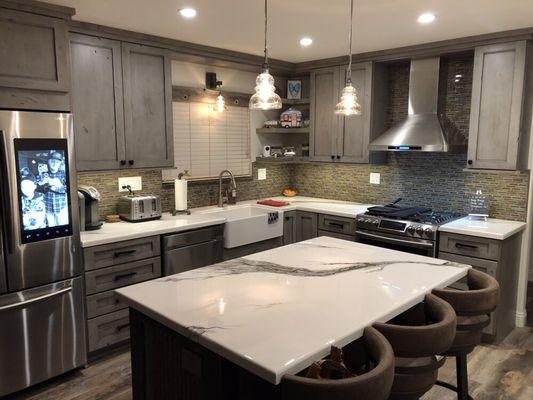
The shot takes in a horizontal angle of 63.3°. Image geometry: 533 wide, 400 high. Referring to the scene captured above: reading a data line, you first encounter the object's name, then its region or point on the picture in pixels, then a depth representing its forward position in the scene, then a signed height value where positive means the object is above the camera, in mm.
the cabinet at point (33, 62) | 2533 +540
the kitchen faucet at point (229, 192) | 4320 -407
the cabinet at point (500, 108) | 3311 +366
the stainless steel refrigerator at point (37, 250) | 2506 -606
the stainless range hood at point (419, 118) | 3707 +318
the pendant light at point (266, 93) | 2209 +304
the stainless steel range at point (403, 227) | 3445 -611
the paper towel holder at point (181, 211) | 3888 -535
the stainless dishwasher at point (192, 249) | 3365 -786
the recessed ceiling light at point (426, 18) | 2887 +926
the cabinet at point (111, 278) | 2980 -908
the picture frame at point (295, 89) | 4852 +714
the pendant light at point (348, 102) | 2439 +291
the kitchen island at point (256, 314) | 1454 -623
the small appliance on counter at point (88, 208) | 3135 -418
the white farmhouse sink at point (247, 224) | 3795 -657
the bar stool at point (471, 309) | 1896 -678
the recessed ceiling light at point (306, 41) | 3615 +949
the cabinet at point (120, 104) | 3158 +366
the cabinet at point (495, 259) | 3178 -792
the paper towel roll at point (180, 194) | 3877 -380
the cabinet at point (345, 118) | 4203 +359
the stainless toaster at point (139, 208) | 3494 -460
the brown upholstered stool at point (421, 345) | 1547 -691
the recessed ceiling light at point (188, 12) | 2785 +916
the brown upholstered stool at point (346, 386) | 1222 -666
